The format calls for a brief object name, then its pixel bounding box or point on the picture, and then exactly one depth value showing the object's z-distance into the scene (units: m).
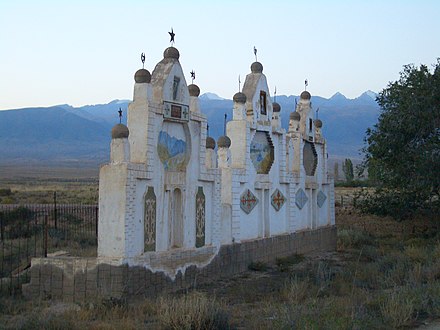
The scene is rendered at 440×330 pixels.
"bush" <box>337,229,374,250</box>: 26.35
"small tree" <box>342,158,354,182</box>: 62.34
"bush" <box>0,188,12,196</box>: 46.99
